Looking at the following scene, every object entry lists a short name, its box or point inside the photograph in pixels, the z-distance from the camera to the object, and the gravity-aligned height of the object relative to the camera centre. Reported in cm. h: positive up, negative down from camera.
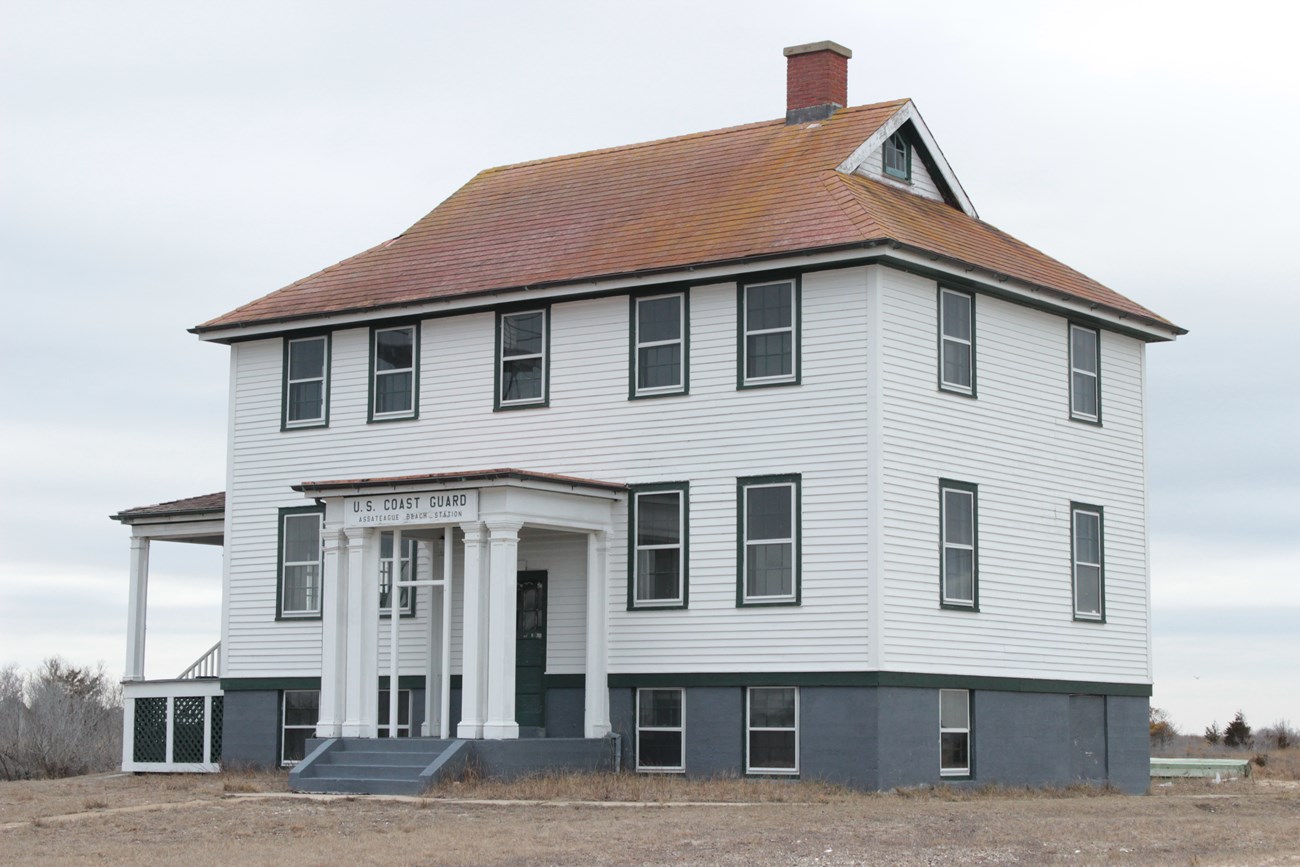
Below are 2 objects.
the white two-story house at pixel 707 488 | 2984 +303
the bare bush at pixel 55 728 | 4188 -107
